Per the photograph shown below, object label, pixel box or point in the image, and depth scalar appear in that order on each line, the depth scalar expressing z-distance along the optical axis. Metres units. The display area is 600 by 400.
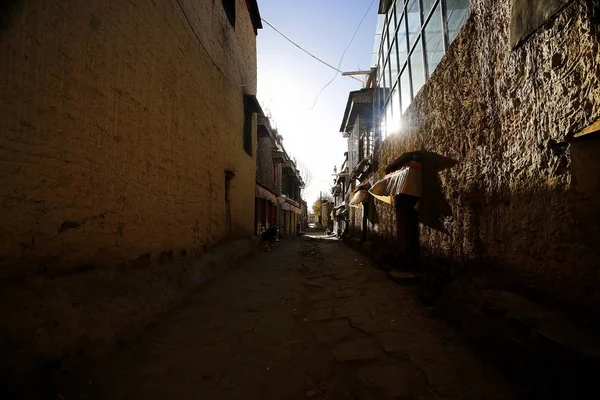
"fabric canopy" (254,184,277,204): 13.64
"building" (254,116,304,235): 14.46
